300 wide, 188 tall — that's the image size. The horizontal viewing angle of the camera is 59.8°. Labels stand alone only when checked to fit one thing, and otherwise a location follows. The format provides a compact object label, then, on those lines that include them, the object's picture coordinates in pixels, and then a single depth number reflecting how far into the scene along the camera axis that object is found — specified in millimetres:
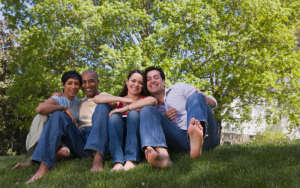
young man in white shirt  2785
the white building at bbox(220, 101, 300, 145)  26222
